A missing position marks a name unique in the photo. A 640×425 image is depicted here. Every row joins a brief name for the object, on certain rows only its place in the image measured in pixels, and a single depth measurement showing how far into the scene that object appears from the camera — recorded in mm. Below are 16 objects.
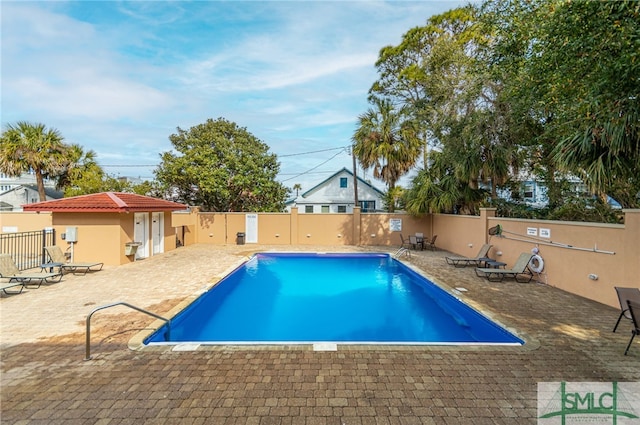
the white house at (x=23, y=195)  30188
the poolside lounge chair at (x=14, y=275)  7939
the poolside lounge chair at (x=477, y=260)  11354
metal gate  10555
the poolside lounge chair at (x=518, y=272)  9117
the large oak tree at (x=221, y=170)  19094
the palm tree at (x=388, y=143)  17625
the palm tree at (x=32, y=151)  16609
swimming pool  6125
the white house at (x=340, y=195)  29734
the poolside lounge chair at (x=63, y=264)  9502
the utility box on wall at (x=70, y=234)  10992
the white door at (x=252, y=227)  19469
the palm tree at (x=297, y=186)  51328
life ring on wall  8984
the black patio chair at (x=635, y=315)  4156
